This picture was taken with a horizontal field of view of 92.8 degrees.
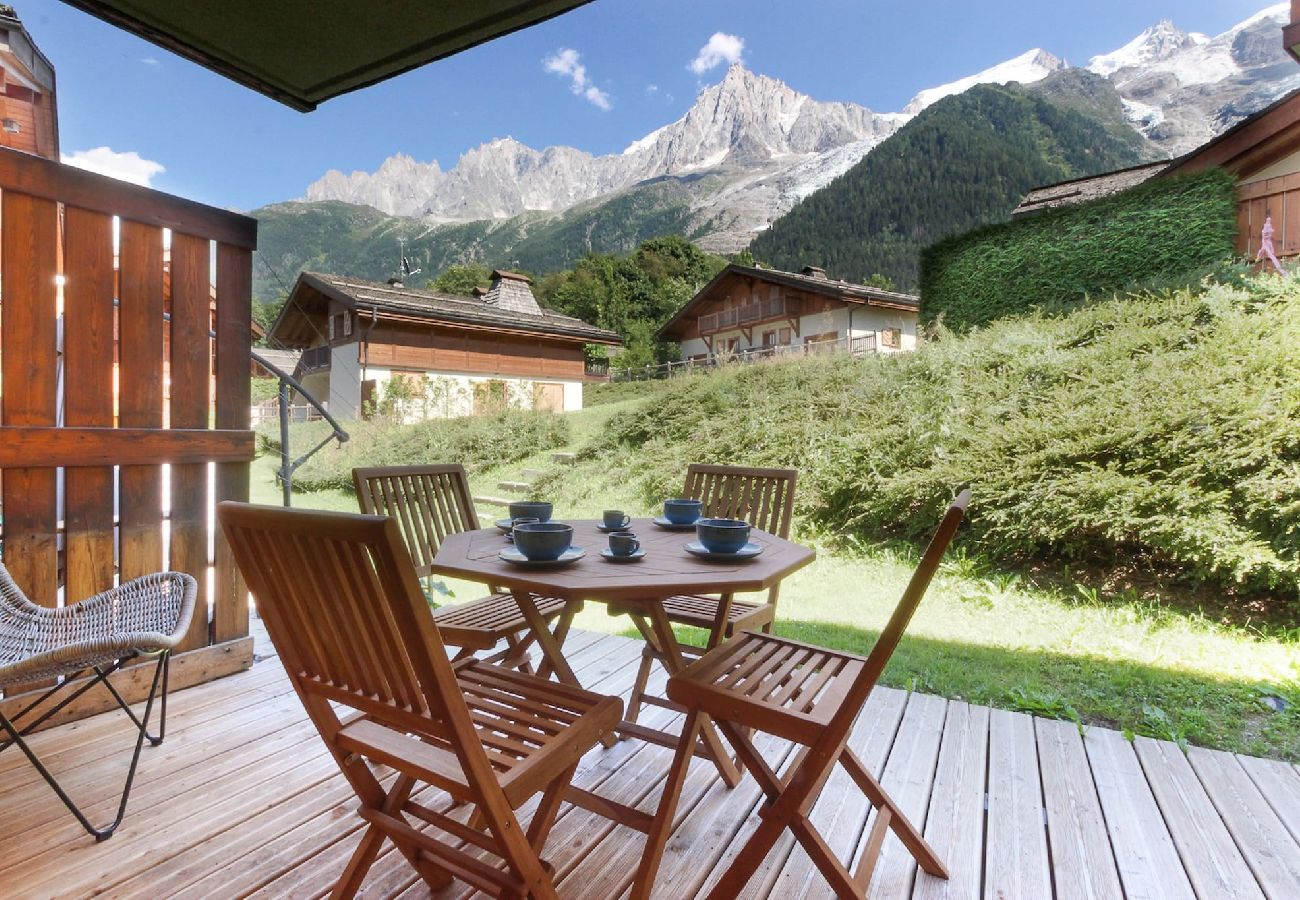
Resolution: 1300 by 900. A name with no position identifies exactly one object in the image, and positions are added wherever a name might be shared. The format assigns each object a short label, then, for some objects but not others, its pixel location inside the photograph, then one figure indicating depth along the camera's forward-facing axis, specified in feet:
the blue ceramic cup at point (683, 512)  7.05
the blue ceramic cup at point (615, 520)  6.84
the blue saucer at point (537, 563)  5.07
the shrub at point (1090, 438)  11.08
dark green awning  6.48
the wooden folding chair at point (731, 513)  6.69
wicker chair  4.91
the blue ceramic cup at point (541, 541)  4.99
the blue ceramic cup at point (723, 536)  5.32
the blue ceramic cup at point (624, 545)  5.37
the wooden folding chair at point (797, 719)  3.96
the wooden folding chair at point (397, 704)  3.22
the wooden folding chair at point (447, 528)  6.24
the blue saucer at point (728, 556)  5.29
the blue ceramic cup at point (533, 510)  6.63
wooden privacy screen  6.49
